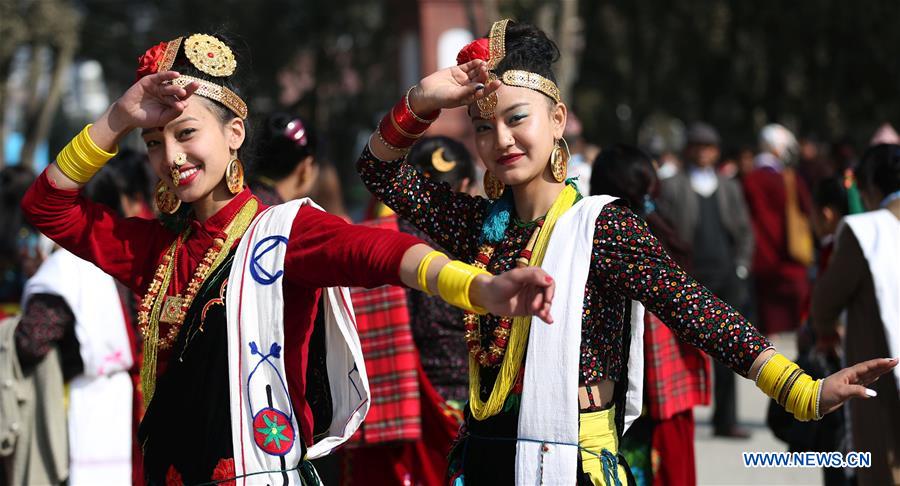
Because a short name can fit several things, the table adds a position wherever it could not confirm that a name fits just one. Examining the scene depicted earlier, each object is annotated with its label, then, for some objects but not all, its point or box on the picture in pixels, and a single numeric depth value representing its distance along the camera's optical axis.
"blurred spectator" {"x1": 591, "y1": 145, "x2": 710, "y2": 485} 9.98
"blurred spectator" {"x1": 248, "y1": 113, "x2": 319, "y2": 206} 9.83
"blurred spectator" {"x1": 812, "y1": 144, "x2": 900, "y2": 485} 9.69
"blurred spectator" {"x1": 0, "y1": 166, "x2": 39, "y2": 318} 12.78
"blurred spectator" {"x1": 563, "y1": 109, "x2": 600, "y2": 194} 15.01
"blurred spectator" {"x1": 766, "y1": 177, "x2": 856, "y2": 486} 11.01
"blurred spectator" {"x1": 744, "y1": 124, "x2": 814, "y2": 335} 22.06
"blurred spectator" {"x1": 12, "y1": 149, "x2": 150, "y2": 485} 10.51
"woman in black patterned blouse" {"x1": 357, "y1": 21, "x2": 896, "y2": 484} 6.45
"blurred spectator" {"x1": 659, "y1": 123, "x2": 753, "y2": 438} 19.20
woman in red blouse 6.40
